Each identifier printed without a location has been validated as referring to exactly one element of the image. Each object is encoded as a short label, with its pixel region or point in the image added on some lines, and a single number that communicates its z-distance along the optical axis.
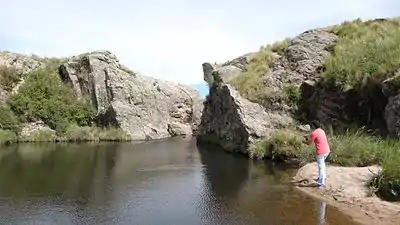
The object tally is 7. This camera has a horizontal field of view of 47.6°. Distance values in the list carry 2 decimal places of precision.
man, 13.93
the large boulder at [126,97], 36.44
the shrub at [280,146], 19.64
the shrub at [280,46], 28.94
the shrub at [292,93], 23.97
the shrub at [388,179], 11.70
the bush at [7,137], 30.42
